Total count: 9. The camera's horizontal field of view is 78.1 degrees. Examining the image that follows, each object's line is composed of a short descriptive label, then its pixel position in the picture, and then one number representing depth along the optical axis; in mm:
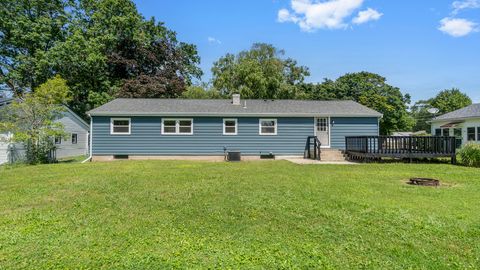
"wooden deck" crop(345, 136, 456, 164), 13758
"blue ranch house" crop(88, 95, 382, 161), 15852
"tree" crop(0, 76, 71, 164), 14203
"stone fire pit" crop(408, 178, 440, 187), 7760
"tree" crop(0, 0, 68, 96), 25250
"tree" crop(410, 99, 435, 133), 66006
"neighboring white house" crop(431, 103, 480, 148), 19969
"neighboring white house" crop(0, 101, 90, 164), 20309
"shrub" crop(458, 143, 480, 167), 12391
